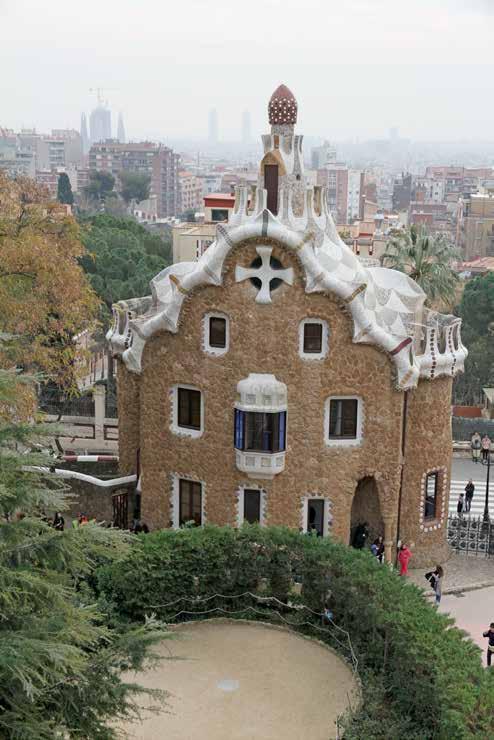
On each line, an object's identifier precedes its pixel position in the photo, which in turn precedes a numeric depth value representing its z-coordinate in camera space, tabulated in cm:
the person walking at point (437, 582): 2380
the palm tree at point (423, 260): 3959
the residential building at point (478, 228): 13075
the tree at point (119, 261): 5206
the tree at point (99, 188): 19450
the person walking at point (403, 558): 2557
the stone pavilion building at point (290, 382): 2425
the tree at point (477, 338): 5062
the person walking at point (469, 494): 3138
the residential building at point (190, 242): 6756
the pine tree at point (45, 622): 1263
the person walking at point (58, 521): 2602
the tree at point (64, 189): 15062
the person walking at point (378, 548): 2514
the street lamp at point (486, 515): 2816
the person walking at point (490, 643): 2042
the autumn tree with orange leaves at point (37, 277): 2434
